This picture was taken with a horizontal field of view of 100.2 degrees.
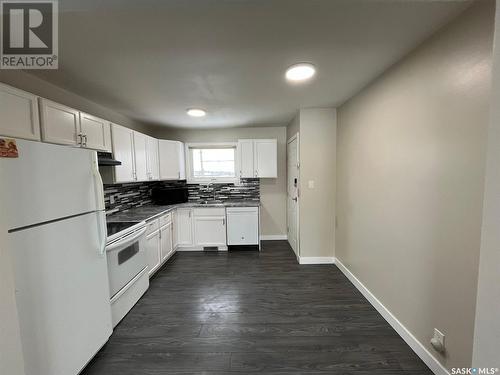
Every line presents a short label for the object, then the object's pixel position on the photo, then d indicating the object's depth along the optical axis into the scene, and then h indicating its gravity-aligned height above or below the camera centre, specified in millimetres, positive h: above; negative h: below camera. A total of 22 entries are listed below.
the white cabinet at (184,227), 3816 -968
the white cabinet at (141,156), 3031 +279
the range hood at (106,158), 2177 +195
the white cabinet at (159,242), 2803 -991
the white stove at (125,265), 1962 -940
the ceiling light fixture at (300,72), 1820 +918
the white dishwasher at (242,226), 3836 -965
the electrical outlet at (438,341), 1409 -1173
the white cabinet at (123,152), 2578 +303
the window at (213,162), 4391 +249
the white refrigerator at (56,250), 1124 -468
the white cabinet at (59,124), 1716 +466
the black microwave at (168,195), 4012 -400
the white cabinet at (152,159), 3346 +261
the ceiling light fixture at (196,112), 2954 +899
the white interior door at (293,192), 3412 -348
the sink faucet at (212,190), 4422 -344
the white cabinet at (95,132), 2131 +473
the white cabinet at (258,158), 4059 +294
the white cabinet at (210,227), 3828 -975
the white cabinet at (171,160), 3744 +270
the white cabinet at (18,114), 1401 +455
